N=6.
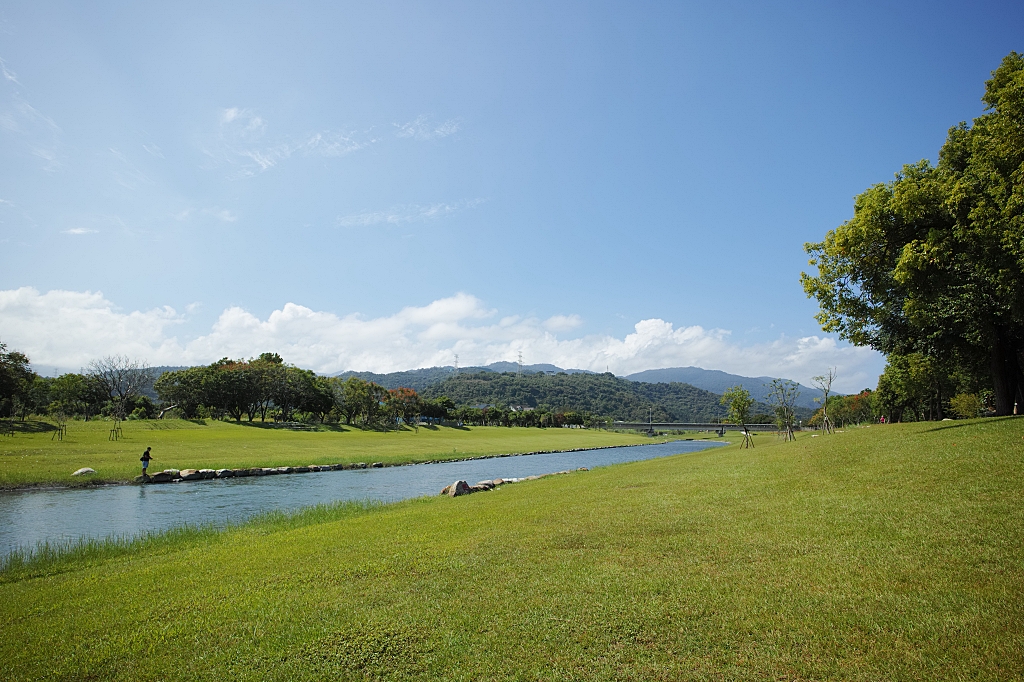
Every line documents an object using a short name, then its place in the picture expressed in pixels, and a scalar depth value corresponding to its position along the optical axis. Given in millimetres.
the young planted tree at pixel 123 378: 86625
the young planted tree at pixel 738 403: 50844
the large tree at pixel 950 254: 14922
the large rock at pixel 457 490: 23719
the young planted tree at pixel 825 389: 45047
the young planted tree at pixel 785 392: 52438
